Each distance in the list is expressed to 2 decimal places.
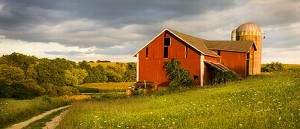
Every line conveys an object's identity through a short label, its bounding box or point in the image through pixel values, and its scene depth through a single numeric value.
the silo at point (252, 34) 60.59
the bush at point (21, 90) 55.62
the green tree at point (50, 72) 78.12
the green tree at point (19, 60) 80.44
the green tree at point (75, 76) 85.06
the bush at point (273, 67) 82.82
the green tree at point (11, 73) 70.44
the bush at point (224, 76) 42.38
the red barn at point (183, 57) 43.50
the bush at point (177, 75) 42.72
